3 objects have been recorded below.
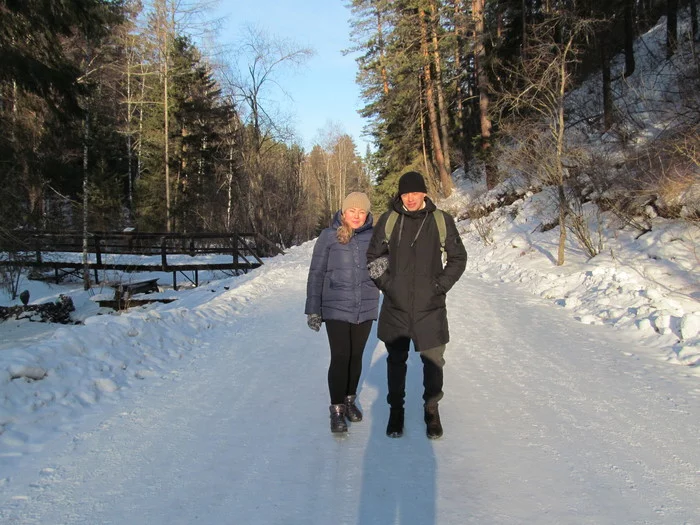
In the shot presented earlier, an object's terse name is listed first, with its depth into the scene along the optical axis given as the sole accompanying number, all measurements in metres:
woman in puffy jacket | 3.40
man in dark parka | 3.21
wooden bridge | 14.73
